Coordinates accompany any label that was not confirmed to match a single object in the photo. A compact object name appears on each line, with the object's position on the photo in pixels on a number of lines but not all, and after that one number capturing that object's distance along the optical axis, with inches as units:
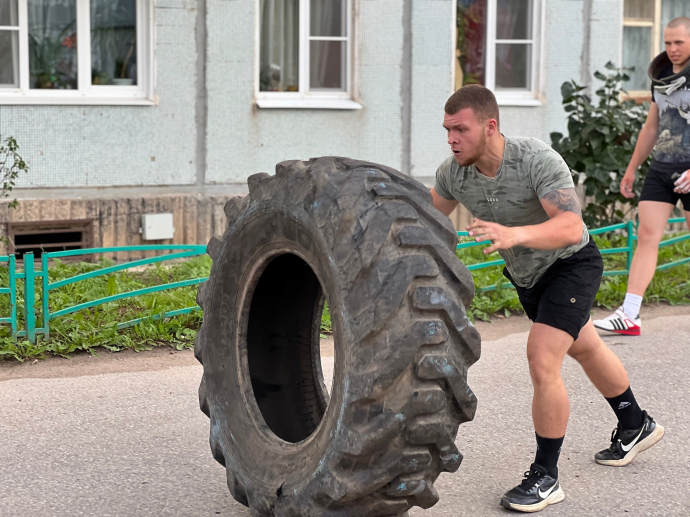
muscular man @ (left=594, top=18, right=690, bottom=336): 264.5
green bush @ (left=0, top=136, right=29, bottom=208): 337.7
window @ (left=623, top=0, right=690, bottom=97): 499.5
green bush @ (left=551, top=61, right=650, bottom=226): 381.4
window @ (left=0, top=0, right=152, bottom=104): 365.1
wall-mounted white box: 370.6
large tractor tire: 121.0
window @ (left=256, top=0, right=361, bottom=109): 404.5
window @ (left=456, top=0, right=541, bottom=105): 439.8
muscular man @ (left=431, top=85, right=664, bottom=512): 157.8
